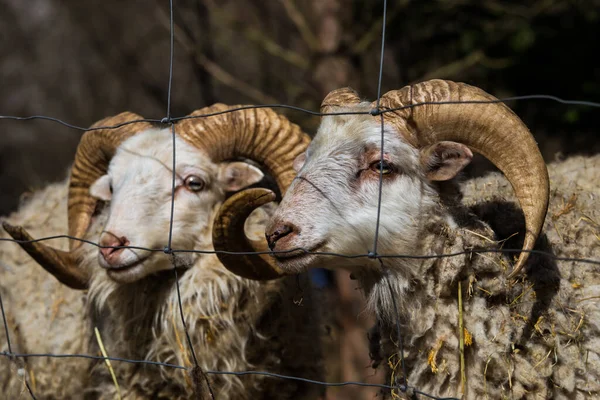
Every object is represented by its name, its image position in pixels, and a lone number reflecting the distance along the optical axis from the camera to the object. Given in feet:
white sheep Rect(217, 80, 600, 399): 9.84
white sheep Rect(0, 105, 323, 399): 13.19
